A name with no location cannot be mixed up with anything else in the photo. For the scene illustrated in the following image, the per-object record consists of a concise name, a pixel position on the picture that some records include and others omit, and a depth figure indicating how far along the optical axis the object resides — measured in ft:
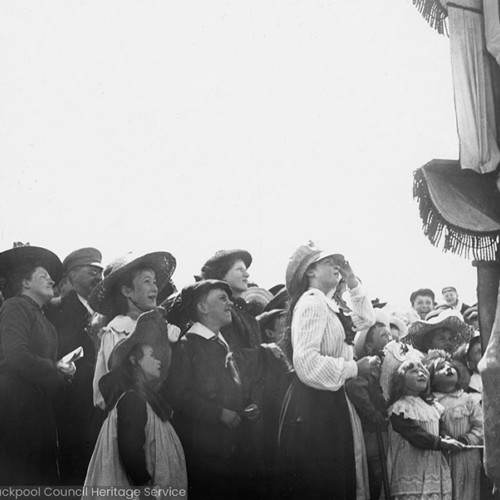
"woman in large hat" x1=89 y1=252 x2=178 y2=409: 17.37
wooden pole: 13.10
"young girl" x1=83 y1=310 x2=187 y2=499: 16.34
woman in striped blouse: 18.08
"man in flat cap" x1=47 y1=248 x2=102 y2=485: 17.04
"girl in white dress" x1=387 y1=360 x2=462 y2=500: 19.08
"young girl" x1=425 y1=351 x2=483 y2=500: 19.65
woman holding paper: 16.44
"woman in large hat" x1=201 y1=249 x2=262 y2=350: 19.11
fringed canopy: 14.99
